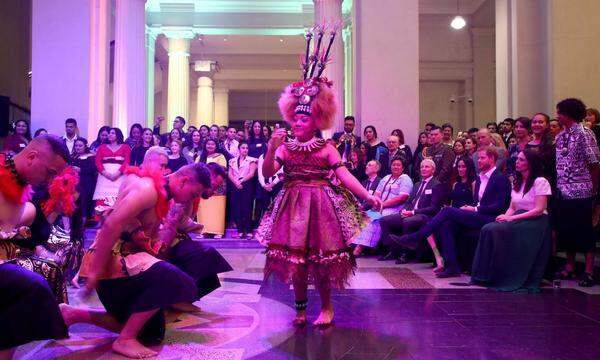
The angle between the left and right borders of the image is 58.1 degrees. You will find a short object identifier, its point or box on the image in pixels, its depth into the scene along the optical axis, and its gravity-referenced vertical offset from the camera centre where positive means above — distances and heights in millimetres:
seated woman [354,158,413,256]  7359 -102
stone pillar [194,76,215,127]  20984 +3406
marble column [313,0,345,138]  11277 +3067
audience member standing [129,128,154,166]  8648 +663
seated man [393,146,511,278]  5754 -253
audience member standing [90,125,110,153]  8388 +797
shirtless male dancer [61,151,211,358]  2896 -474
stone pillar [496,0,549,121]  9812 +2409
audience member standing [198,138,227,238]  8648 -344
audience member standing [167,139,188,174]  8484 +483
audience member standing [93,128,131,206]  8016 +292
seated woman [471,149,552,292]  5168 -521
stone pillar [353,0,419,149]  9602 +2229
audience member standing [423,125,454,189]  7371 +504
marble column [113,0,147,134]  11625 +2674
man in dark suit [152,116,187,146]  9523 +1040
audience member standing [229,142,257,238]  8641 -55
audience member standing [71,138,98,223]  8219 +164
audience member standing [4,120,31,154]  8539 +803
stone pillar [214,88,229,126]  22994 +3519
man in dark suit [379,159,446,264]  6730 -303
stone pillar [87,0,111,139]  10320 +2329
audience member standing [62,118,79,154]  9078 +967
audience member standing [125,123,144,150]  8883 +852
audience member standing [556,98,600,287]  5320 +74
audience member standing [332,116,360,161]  8445 +794
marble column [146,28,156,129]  14688 +3316
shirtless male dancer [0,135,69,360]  2371 -405
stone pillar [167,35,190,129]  16594 +3475
